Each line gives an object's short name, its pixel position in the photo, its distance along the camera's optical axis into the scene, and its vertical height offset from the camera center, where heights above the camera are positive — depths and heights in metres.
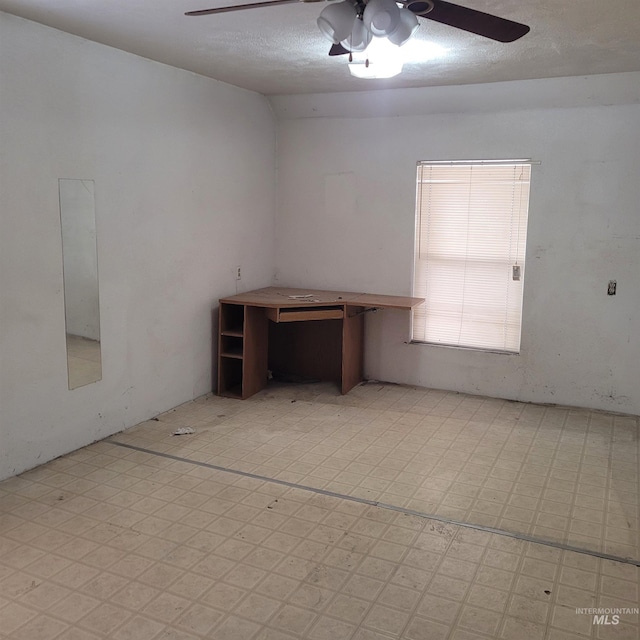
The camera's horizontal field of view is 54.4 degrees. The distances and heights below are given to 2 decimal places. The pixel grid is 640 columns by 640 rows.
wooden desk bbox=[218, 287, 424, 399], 5.15 -0.92
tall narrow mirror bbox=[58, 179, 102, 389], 3.86 -0.32
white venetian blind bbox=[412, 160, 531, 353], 5.18 -0.13
